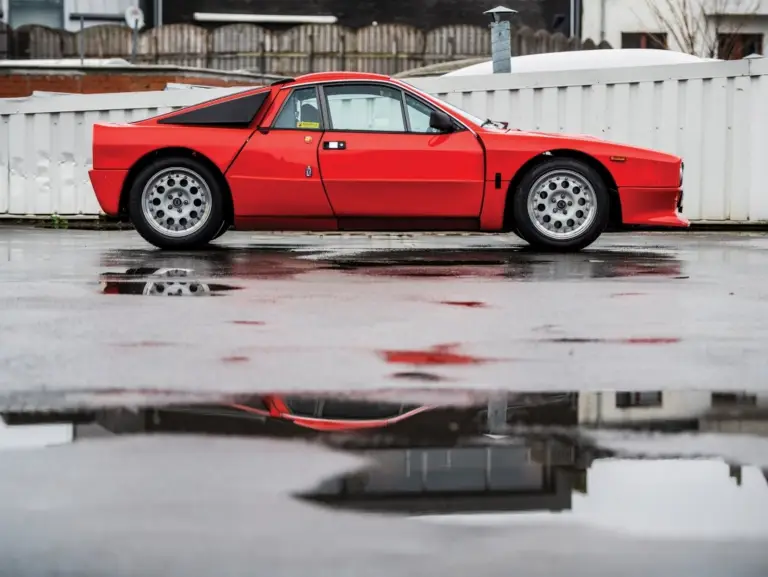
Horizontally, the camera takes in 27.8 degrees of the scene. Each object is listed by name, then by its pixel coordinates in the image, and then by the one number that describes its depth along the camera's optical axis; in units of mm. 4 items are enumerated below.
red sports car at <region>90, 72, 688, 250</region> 11289
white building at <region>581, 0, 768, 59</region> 31953
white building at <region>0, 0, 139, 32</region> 32750
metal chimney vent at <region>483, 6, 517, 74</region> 17547
